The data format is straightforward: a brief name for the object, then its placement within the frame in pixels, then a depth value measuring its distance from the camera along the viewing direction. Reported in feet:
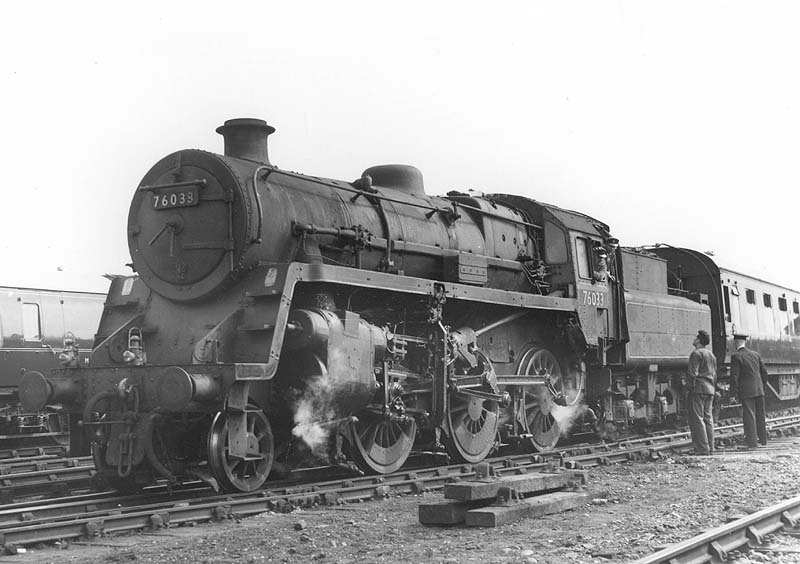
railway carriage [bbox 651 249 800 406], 57.82
